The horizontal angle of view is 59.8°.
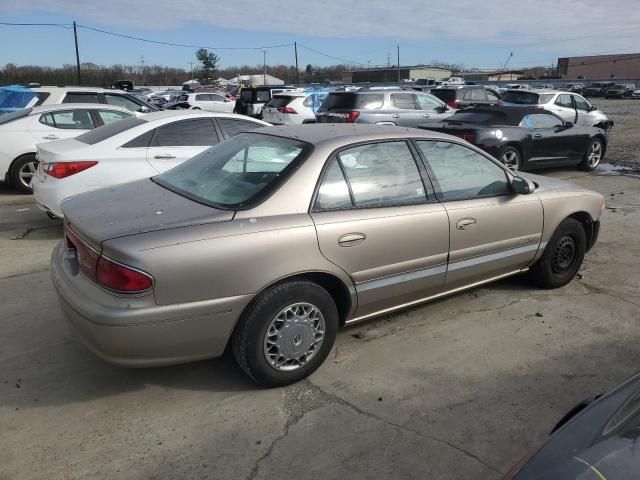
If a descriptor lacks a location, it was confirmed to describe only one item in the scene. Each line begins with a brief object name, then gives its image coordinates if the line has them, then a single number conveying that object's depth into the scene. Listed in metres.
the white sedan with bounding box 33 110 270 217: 6.02
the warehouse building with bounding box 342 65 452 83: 91.62
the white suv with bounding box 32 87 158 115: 10.63
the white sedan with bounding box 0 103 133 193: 8.59
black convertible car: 9.81
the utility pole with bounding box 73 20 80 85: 39.51
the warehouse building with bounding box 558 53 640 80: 90.62
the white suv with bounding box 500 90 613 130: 15.98
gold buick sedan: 2.95
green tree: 71.00
